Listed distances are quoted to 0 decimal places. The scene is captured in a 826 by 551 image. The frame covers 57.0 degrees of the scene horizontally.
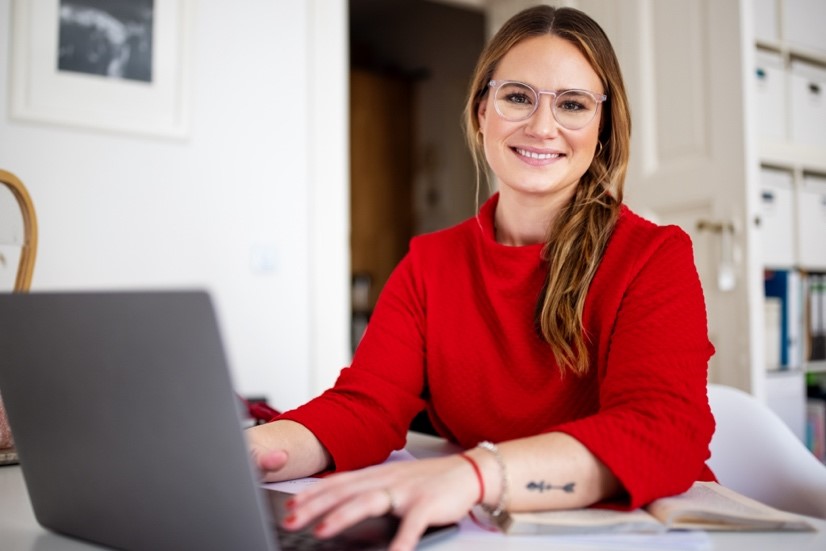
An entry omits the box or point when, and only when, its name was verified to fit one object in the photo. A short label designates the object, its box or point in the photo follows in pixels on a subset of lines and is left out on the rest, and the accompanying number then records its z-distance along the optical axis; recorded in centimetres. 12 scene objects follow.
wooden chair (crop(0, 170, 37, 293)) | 114
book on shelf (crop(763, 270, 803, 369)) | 285
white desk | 63
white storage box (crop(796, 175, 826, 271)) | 294
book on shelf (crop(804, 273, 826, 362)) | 304
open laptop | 52
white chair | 107
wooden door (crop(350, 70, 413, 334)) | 499
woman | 73
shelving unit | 285
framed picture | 240
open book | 66
